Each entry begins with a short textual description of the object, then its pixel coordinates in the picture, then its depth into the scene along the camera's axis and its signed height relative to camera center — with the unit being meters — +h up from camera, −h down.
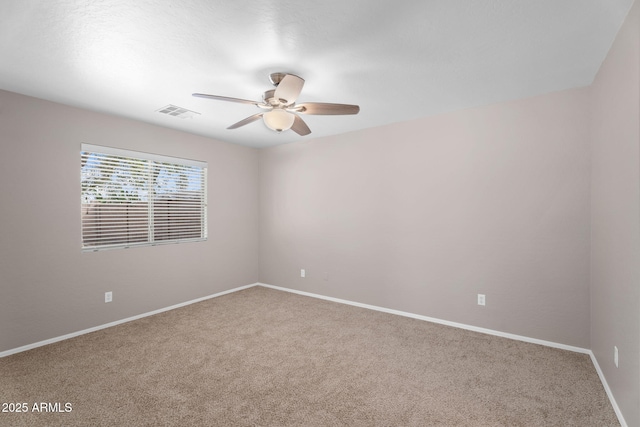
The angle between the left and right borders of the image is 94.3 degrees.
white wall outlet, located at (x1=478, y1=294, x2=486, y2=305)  3.16 -0.91
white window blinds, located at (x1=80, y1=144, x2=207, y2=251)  3.30 +0.21
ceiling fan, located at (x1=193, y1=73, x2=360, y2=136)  2.23 +0.89
